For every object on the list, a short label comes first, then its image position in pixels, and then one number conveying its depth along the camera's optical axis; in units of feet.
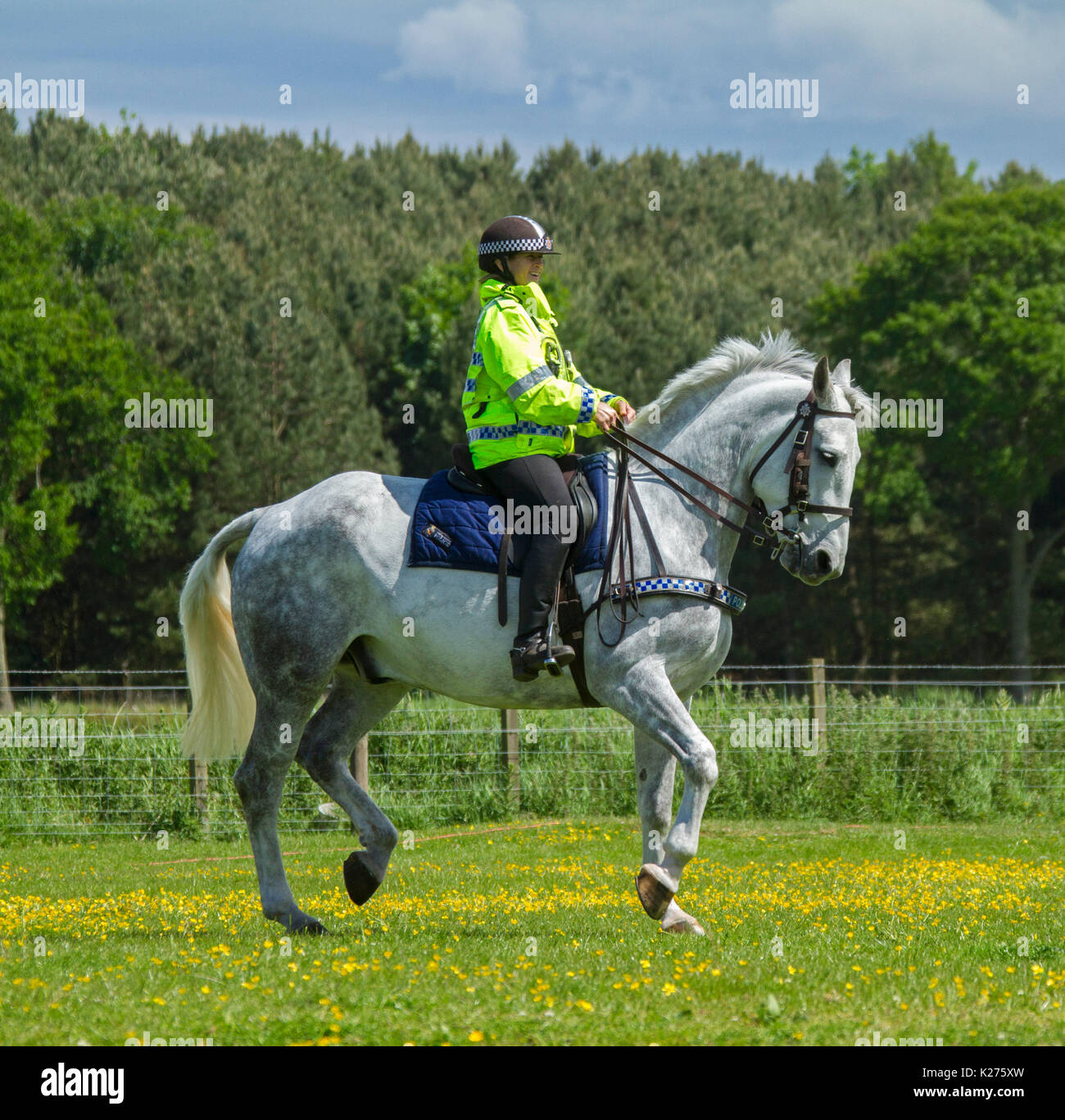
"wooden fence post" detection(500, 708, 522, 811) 58.29
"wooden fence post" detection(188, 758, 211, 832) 54.65
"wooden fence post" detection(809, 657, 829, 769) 59.26
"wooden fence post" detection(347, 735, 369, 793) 54.54
